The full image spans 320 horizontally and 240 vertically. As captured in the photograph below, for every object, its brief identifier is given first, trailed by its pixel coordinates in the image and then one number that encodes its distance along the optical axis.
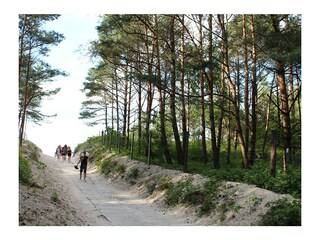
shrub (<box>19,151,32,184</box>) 10.56
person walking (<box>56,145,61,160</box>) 28.58
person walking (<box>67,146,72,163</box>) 27.24
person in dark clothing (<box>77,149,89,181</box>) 17.94
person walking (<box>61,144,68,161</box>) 27.96
